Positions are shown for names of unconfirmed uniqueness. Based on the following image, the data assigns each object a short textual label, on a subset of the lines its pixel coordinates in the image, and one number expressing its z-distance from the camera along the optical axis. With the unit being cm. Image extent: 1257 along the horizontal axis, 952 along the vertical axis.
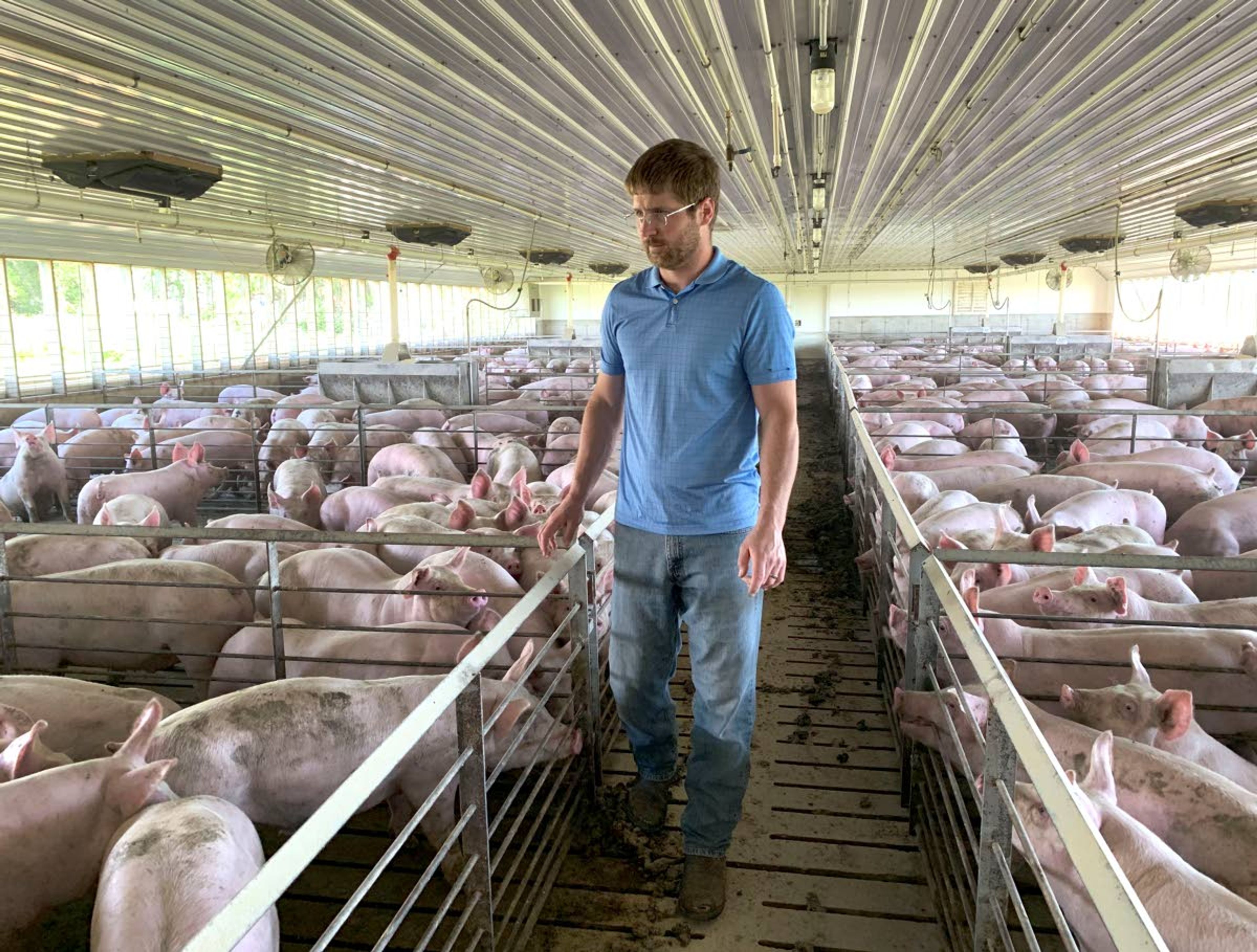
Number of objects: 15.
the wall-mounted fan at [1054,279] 1853
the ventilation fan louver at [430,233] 952
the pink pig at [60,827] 221
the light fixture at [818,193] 939
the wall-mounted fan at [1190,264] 1122
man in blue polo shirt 249
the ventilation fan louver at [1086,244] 1273
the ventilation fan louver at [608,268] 1690
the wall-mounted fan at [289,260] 916
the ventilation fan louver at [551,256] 1419
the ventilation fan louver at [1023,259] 1977
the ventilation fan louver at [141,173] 588
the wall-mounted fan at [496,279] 1291
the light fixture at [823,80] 471
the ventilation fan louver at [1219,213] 920
